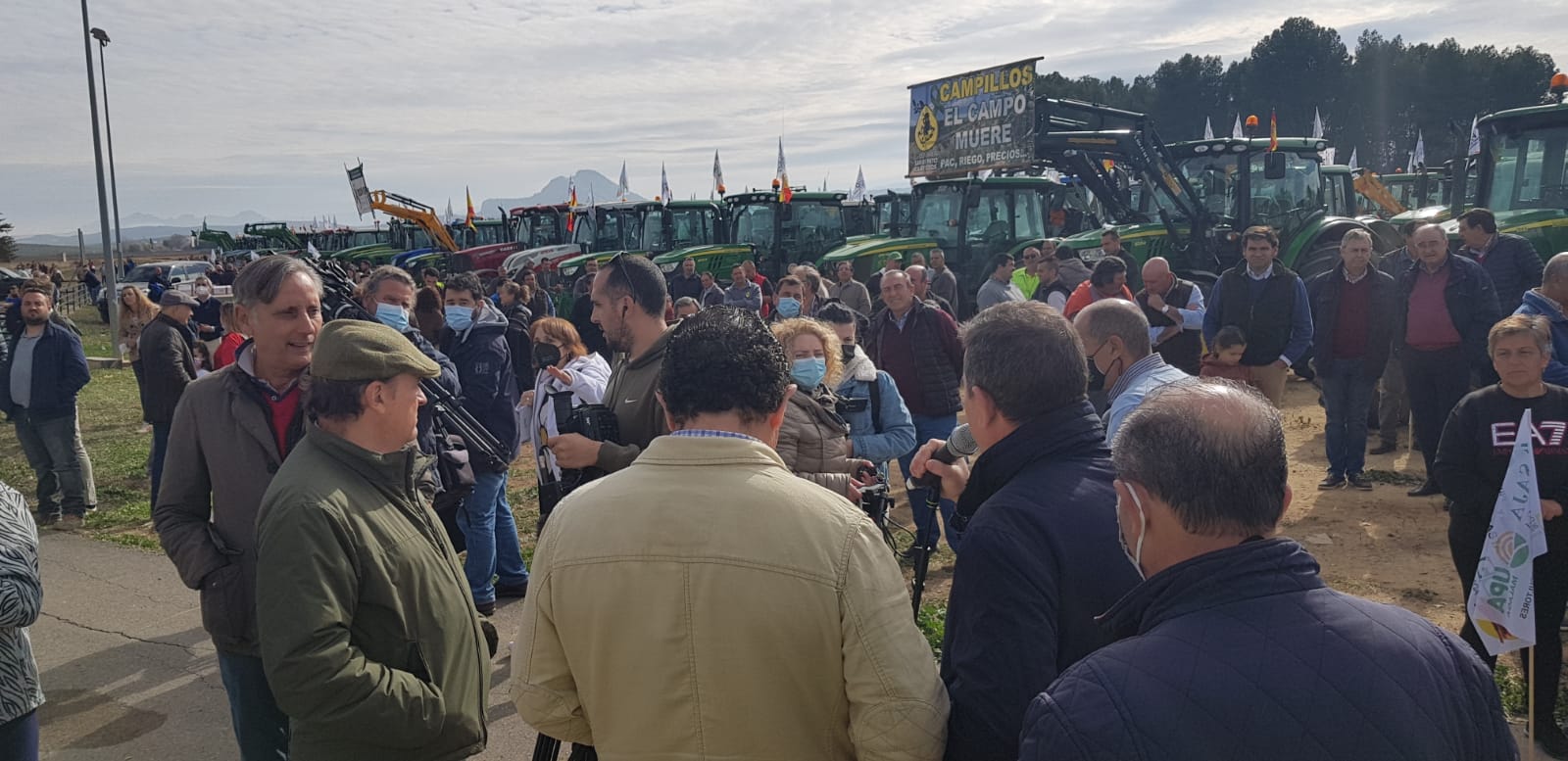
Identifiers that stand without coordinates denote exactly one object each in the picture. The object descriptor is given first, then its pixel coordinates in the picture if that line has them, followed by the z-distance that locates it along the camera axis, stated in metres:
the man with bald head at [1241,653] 1.19
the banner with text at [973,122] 16.47
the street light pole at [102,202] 17.77
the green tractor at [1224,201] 12.18
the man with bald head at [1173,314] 6.92
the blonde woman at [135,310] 8.92
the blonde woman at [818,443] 3.37
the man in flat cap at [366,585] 2.07
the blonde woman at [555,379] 4.15
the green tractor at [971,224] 15.08
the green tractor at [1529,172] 8.77
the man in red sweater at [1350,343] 6.88
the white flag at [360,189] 28.06
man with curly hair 1.64
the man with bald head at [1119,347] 3.42
